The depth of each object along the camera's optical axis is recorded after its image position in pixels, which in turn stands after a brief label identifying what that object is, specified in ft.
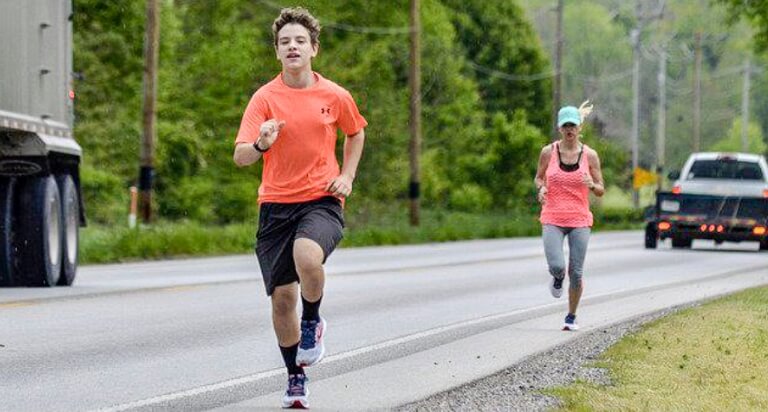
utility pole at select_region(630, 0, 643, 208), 282.95
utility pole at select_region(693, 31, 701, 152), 318.90
